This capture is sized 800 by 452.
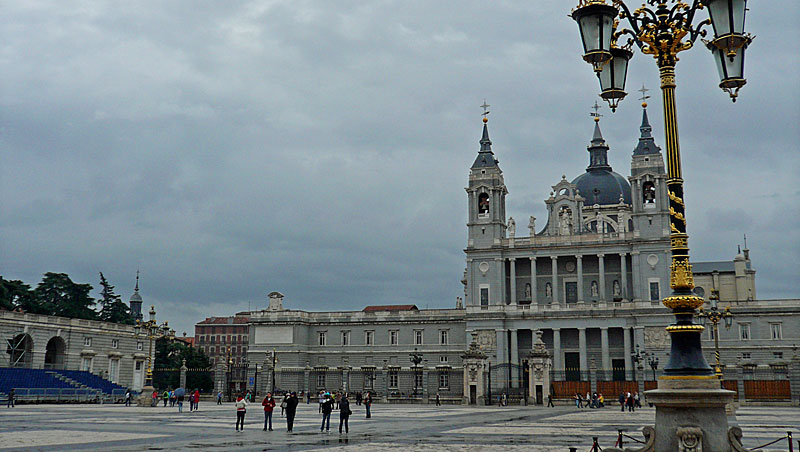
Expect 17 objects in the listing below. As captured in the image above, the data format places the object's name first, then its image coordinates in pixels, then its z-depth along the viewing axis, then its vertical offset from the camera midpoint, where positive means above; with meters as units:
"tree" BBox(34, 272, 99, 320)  82.62 +7.69
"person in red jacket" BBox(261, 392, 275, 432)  25.55 -1.44
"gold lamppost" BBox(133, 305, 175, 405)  44.77 +2.07
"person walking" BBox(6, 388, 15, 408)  45.40 -2.06
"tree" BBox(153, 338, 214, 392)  88.69 +0.48
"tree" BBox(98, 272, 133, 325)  93.69 +7.31
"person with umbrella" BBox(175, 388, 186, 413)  41.16 -1.72
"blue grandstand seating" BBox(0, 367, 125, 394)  53.28 -1.30
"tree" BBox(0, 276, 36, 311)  72.94 +7.01
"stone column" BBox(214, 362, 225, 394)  60.47 -0.90
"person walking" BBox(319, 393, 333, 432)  24.45 -1.41
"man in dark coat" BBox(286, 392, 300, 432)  24.89 -1.53
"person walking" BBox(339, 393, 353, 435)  24.17 -1.51
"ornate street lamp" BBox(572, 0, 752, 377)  10.94 +5.05
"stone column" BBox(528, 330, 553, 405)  52.47 -0.34
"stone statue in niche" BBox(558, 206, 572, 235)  74.41 +14.39
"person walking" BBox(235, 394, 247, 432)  25.03 -1.52
